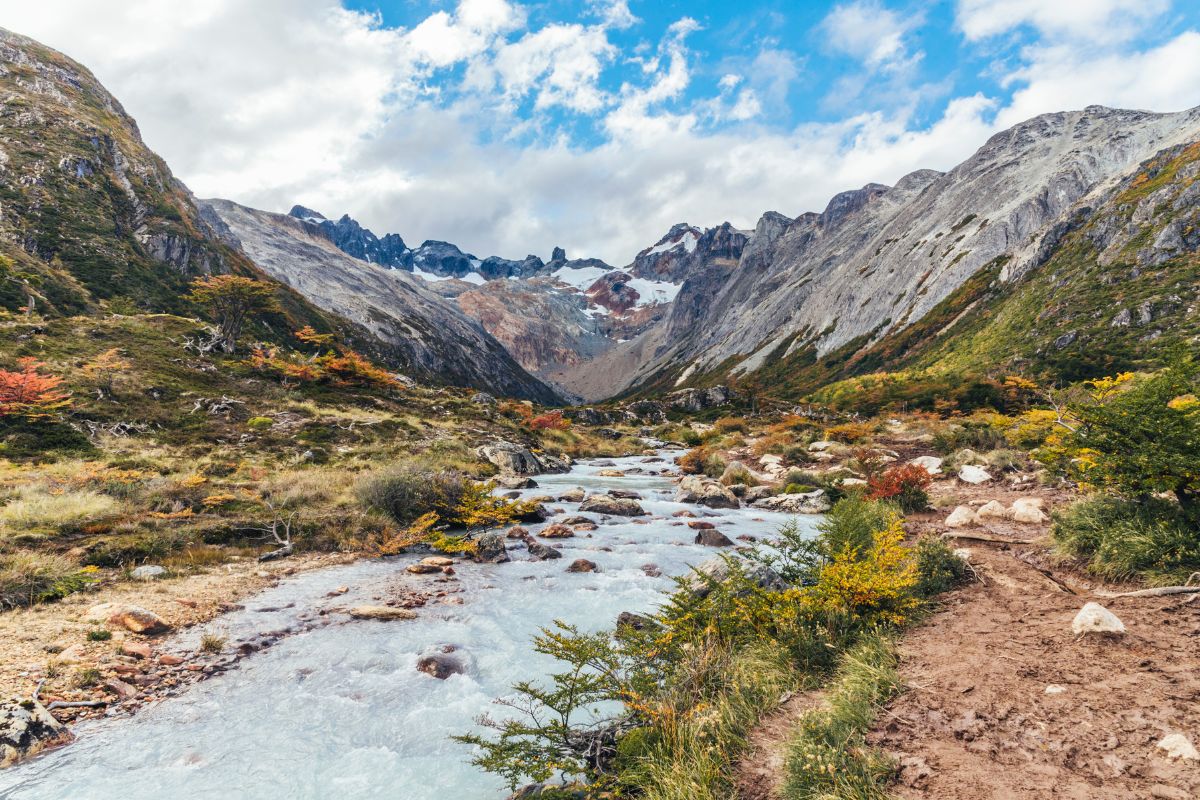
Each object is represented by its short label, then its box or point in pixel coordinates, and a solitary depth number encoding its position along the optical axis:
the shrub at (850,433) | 33.60
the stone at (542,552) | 15.34
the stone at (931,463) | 21.23
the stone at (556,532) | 17.59
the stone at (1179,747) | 3.79
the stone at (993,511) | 12.92
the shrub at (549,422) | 50.75
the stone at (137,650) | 8.42
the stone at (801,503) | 20.78
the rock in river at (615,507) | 21.55
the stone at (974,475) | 17.96
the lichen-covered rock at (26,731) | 6.11
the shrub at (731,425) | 52.80
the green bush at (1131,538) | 7.03
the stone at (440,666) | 8.76
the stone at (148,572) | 11.52
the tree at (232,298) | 46.16
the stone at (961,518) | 13.13
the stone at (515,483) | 26.75
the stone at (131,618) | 9.17
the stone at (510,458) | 30.81
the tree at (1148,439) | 7.43
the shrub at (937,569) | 8.91
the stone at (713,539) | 16.36
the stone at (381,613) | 10.77
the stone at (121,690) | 7.48
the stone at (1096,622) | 5.96
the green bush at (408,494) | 17.70
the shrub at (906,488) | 16.67
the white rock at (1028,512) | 12.14
